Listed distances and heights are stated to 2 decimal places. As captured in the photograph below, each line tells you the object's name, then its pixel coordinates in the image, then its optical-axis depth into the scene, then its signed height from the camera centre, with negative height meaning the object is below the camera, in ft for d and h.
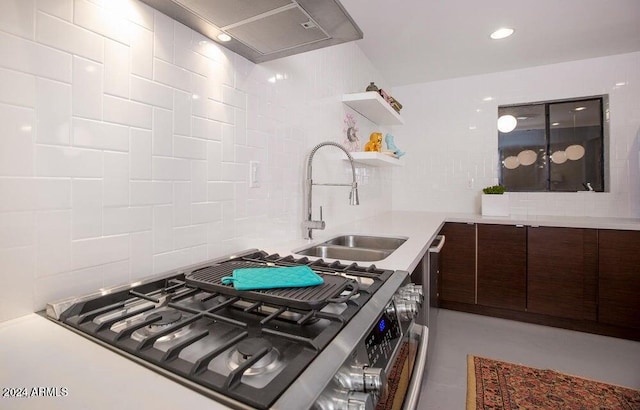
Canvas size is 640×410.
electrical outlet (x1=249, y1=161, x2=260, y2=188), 4.50 +0.44
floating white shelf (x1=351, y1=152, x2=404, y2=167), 7.68 +1.21
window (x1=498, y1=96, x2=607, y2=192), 10.07 +2.02
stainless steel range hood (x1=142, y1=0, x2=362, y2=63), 3.04 +1.97
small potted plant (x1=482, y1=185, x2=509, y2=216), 10.17 +0.13
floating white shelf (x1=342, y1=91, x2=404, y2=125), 7.67 +2.67
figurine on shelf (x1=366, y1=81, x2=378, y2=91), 8.00 +2.99
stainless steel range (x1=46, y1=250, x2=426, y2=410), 1.52 -0.85
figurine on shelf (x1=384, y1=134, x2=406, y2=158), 9.58 +1.85
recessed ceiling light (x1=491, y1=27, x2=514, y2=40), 7.91 +4.46
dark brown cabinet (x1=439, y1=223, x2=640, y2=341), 7.88 -1.95
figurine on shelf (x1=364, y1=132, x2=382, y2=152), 8.34 +1.66
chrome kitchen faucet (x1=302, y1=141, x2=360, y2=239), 5.54 -0.01
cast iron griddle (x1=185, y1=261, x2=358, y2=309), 2.35 -0.72
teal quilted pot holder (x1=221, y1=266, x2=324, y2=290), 2.63 -0.66
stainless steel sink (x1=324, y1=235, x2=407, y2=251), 6.26 -0.76
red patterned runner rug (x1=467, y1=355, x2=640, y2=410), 5.52 -3.49
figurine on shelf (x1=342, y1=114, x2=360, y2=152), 8.10 +1.89
